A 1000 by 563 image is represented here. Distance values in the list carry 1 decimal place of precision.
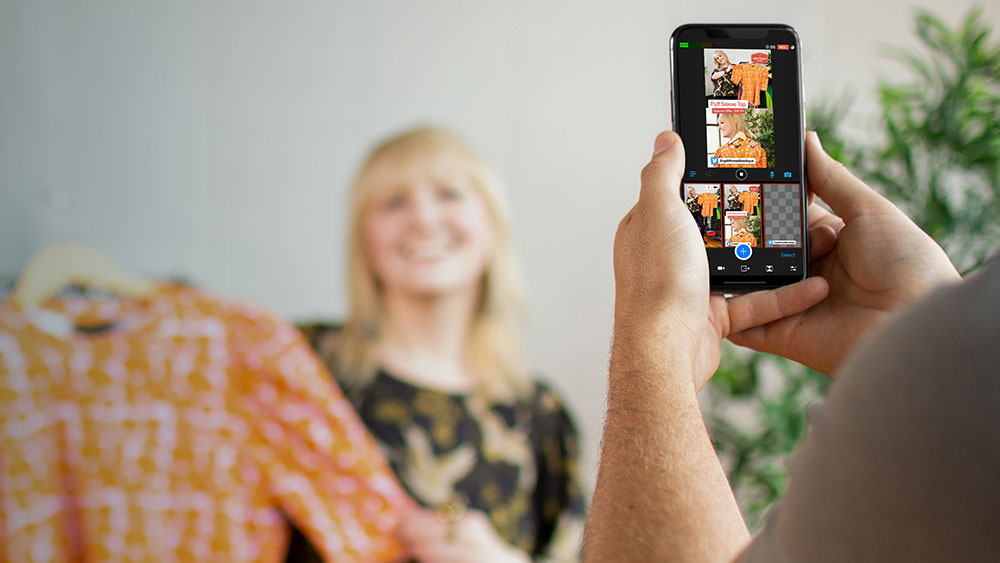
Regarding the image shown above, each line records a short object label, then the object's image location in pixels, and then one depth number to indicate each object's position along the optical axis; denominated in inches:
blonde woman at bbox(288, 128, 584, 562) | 59.5
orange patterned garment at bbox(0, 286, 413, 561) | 55.0
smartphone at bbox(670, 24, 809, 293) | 26.8
